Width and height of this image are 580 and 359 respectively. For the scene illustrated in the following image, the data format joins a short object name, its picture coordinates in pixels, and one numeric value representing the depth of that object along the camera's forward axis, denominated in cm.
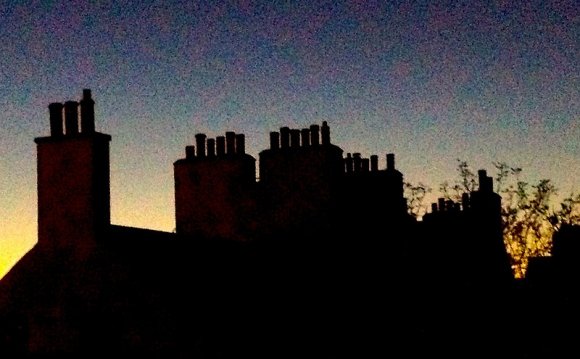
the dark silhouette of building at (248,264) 1734
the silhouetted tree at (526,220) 4666
